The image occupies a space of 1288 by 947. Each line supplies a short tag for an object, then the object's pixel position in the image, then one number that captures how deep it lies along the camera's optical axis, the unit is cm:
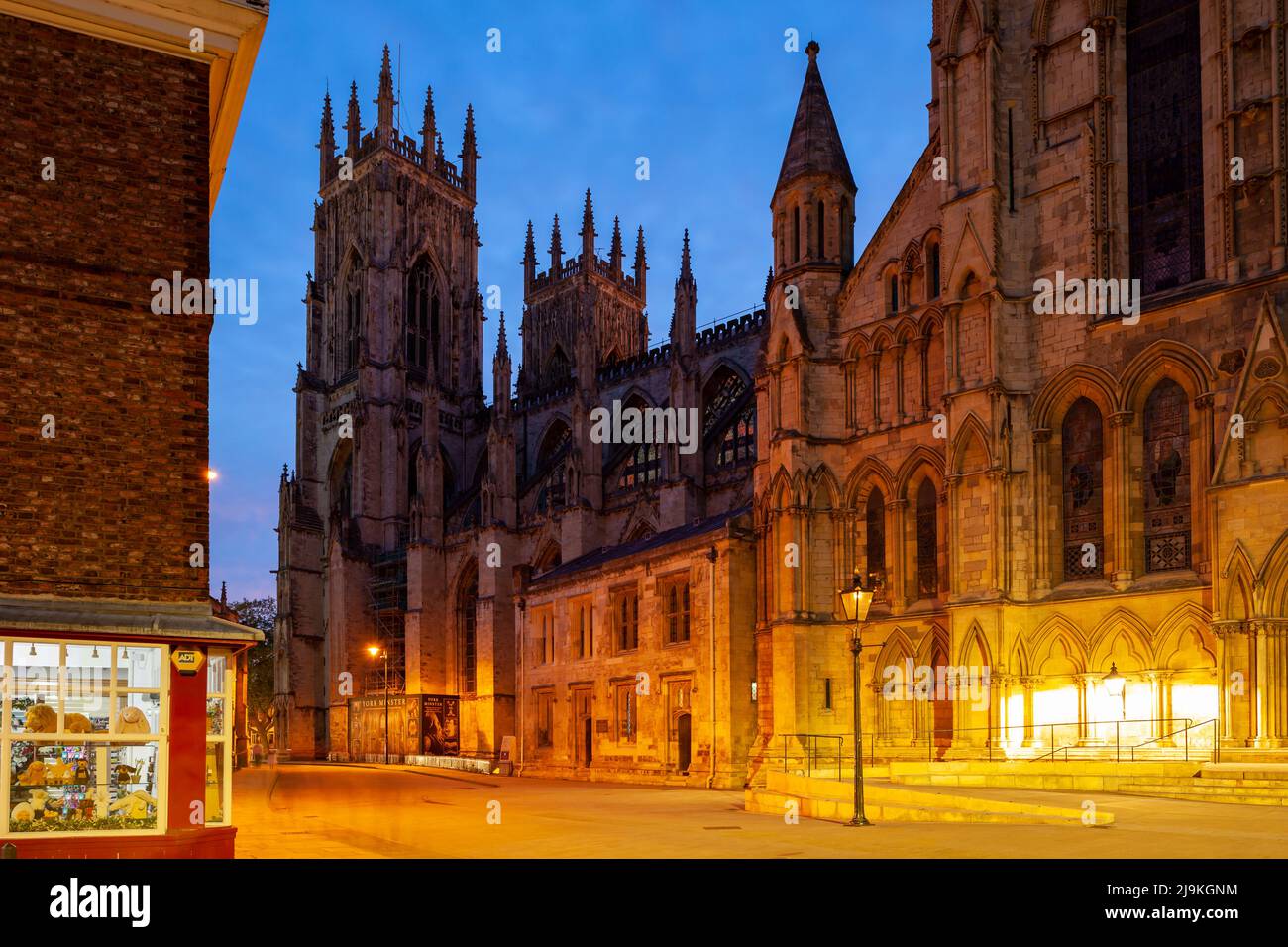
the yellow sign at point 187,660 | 1231
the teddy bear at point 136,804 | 1200
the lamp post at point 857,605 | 1870
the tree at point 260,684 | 8819
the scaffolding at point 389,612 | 6994
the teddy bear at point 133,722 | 1207
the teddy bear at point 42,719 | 1166
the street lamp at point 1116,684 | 2525
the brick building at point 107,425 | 1189
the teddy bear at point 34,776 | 1165
